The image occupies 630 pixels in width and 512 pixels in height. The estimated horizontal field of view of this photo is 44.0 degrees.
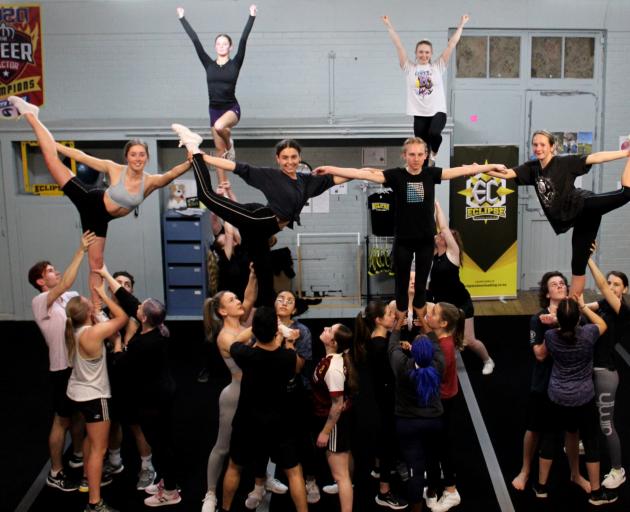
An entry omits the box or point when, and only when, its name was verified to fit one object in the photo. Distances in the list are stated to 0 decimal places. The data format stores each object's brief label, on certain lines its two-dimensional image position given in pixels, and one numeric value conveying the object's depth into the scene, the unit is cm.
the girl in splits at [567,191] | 489
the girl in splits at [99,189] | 484
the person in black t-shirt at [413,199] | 515
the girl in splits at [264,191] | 493
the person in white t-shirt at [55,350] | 595
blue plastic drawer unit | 1052
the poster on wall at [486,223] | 1075
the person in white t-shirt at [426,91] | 744
